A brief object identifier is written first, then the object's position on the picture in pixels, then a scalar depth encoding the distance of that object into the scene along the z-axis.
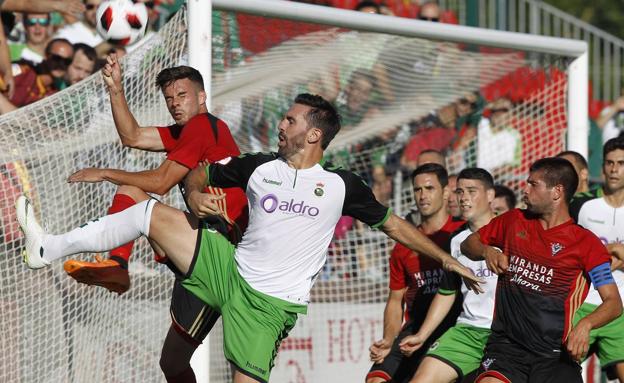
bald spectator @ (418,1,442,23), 24.86
